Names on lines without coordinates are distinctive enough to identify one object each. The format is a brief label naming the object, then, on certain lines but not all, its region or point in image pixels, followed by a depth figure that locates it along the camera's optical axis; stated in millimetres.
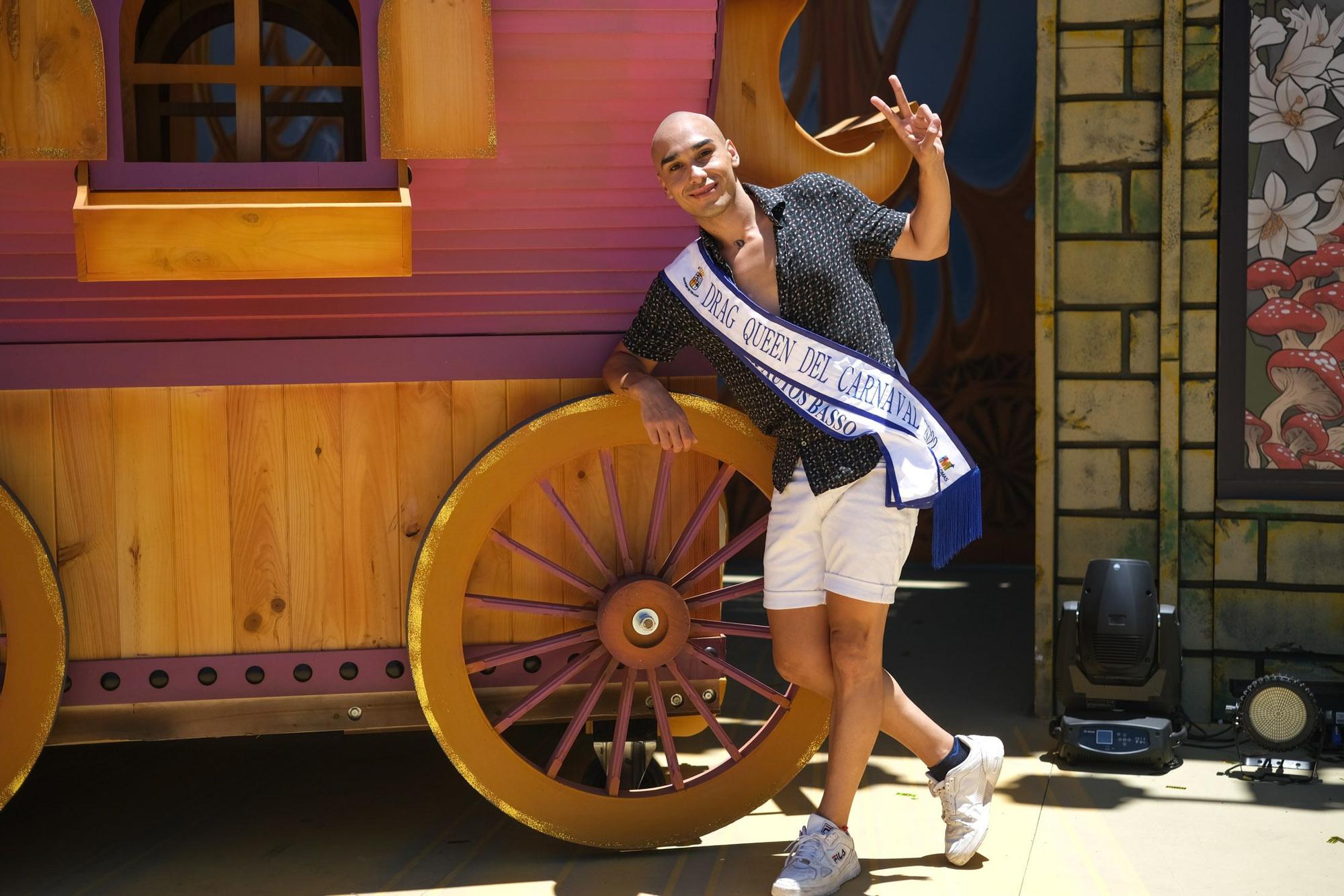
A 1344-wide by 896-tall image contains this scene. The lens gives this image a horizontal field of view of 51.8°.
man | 2975
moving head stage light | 3902
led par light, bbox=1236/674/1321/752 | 3748
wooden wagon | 3010
